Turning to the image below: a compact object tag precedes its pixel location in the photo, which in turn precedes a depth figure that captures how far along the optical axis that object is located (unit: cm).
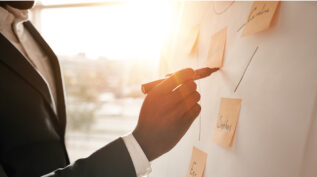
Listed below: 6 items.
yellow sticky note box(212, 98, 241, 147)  43
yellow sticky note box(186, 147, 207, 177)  52
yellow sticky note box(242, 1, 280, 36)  36
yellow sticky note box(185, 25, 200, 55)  61
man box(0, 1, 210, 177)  44
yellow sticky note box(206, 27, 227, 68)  49
